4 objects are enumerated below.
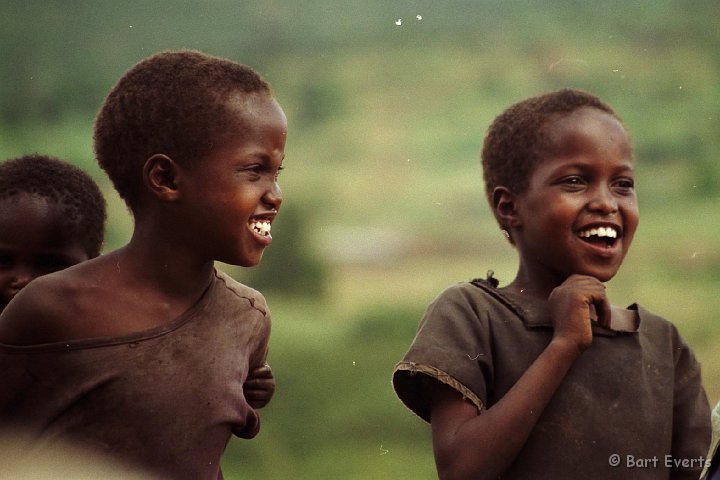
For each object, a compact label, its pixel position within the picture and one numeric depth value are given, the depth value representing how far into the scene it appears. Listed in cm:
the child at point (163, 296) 477
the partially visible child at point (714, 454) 518
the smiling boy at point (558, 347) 513
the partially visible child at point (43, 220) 566
